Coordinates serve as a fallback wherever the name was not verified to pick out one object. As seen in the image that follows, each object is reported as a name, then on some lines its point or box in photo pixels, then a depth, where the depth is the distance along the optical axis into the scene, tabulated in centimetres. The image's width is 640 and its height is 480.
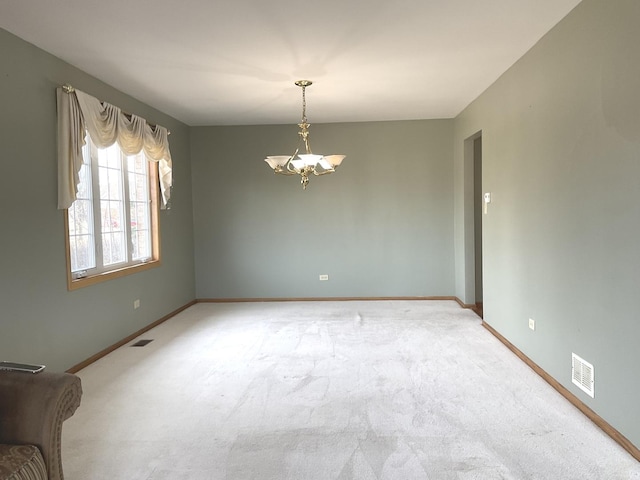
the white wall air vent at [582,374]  275
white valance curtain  351
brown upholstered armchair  172
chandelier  410
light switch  471
